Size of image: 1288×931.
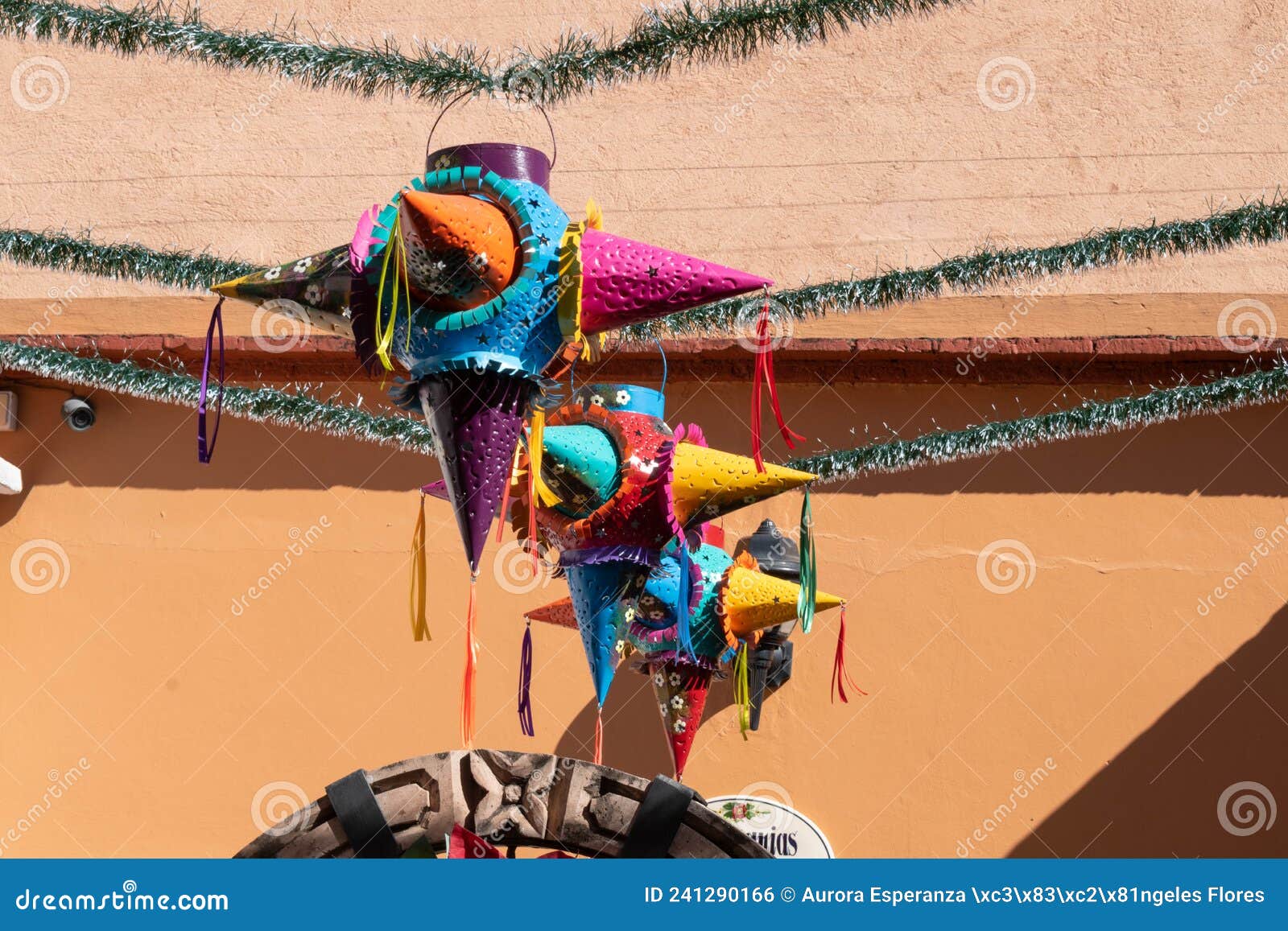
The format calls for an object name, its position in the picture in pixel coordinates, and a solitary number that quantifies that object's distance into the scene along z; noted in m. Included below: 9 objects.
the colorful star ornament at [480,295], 3.24
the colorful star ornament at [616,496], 3.87
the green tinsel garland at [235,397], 5.91
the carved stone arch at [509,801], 2.84
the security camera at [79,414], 7.66
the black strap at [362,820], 2.76
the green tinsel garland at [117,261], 5.05
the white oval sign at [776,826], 6.86
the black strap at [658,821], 2.74
